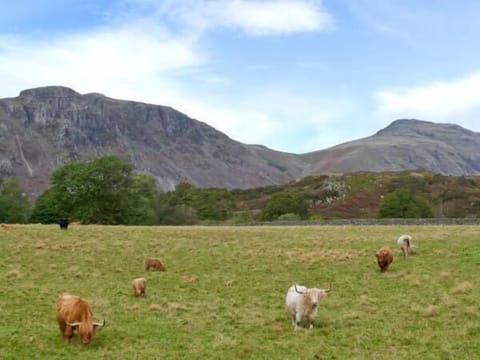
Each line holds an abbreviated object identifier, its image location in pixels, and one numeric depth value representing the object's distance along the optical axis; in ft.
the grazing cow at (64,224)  161.99
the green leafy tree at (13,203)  331.57
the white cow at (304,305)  56.13
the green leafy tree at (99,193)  277.03
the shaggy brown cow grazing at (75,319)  50.21
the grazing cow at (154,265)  95.71
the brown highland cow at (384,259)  88.36
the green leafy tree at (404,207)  383.94
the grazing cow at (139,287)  73.36
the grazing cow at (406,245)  101.55
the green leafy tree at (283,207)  420.28
